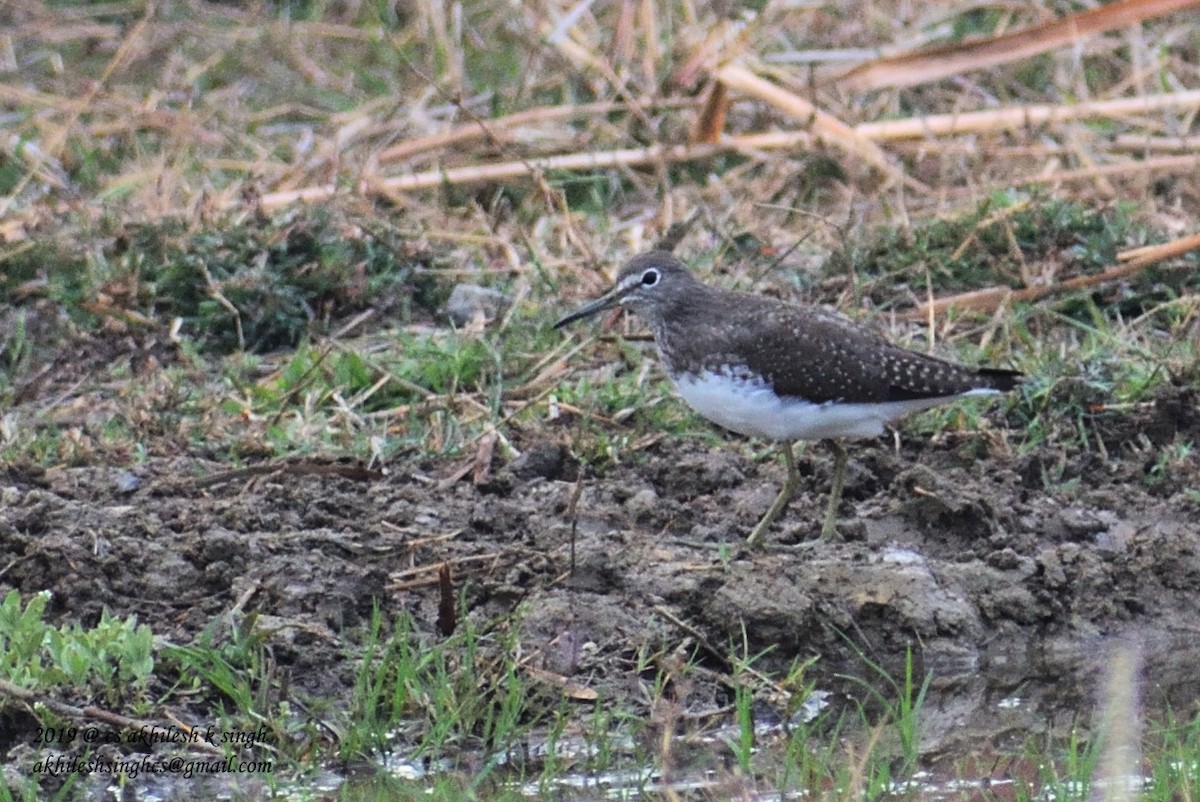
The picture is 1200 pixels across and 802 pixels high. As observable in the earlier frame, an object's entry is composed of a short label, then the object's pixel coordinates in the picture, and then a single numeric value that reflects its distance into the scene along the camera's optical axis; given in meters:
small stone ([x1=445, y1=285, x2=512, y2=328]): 16.91
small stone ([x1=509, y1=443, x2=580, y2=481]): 13.83
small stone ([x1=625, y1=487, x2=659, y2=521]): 13.17
